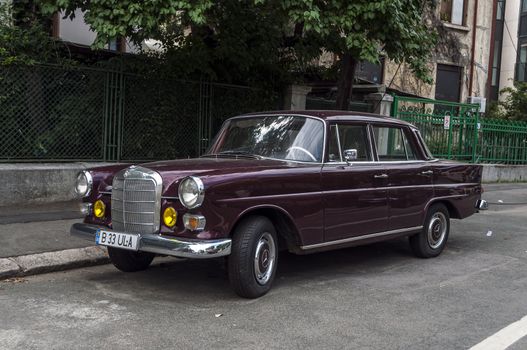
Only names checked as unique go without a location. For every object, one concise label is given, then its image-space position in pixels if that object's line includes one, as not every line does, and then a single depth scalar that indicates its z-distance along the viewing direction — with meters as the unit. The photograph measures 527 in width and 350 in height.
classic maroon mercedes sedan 4.81
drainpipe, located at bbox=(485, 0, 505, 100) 23.72
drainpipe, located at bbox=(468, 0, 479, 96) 22.56
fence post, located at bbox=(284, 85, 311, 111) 12.36
